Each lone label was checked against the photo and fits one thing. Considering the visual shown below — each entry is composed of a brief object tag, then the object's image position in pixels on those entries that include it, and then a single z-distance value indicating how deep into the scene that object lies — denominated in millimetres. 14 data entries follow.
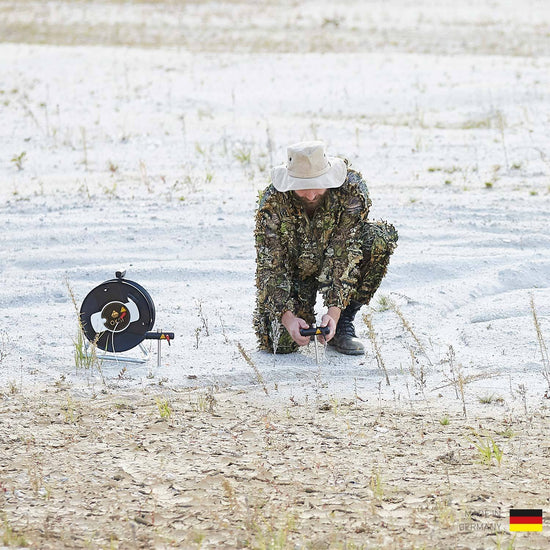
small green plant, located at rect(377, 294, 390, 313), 12491
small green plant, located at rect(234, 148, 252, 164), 19500
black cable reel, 10586
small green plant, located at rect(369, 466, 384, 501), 7547
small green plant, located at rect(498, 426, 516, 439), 8687
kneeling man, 10234
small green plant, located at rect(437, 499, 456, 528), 7082
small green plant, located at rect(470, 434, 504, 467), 8021
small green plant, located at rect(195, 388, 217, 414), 9523
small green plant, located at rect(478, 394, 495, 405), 9547
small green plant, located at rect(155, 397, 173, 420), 9312
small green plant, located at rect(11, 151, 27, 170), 19562
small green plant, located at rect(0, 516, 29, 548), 6922
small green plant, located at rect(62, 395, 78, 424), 9234
